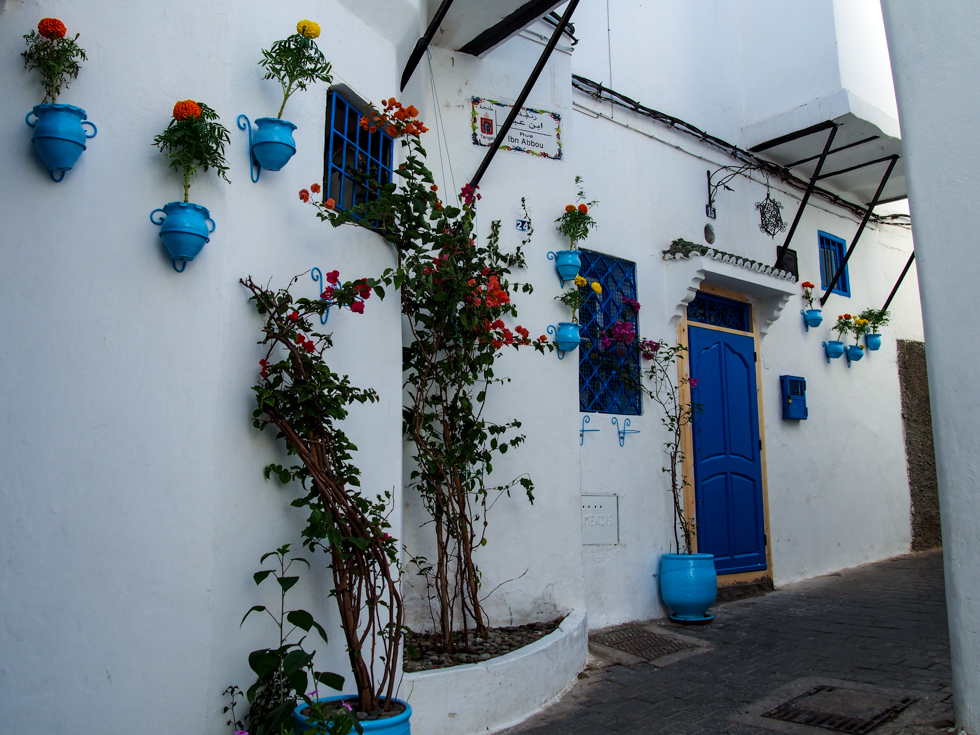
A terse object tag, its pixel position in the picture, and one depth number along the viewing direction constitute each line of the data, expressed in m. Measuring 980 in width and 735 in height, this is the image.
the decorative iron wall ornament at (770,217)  7.68
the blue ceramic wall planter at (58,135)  2.56
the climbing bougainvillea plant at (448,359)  3.85
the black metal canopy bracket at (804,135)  7.31
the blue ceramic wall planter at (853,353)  8.38
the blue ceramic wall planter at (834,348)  8.16
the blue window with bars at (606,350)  5.70
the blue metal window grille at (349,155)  3.71
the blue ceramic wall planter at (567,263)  5.15
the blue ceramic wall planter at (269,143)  3.06
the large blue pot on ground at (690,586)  5.53
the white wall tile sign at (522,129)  5.09
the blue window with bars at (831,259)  8.50
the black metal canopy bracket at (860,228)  7.97
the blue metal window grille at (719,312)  6.86
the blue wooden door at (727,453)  6.49
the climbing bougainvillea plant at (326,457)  2.96
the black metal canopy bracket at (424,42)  4.36
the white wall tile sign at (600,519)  5.45
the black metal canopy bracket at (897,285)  8.85
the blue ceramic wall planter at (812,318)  7.93
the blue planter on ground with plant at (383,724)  2.62
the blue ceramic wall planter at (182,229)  2.72
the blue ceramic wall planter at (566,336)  5.01
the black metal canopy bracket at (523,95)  4.61
